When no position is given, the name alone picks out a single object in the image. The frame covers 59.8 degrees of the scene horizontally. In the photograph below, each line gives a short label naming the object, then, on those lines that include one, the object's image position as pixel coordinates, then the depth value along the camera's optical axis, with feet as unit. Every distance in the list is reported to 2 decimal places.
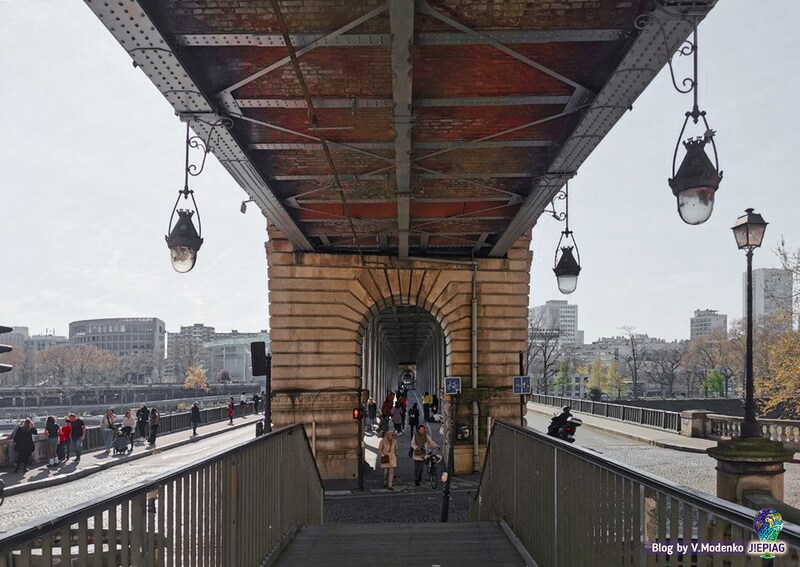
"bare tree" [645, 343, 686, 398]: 303.60
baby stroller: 84.38
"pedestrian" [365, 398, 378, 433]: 109.50
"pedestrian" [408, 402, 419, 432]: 78.02
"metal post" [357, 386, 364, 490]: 60.55
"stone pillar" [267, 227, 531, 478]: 64.69
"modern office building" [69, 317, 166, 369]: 605.93
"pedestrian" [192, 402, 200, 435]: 116.23
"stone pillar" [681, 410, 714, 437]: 96.02
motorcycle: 51.75
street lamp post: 42.21
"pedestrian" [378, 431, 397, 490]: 56.75
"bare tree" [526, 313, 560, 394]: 402.68
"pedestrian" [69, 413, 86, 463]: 80.48
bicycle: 56.20
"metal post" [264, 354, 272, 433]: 43.72
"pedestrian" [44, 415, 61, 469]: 75.45
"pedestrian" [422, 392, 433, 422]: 118.58
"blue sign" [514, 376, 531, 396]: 59.93
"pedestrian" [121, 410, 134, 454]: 86.57
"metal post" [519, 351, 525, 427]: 65.89
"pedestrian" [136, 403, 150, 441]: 101.91
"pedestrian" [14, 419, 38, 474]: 70.18
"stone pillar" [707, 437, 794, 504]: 36.01
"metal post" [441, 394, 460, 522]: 60.28
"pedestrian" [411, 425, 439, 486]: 57.52
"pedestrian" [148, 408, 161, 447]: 95.91
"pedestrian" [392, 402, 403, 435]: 96.58
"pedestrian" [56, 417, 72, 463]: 77.56
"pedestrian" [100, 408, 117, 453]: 91.45
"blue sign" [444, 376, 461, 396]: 64.08
